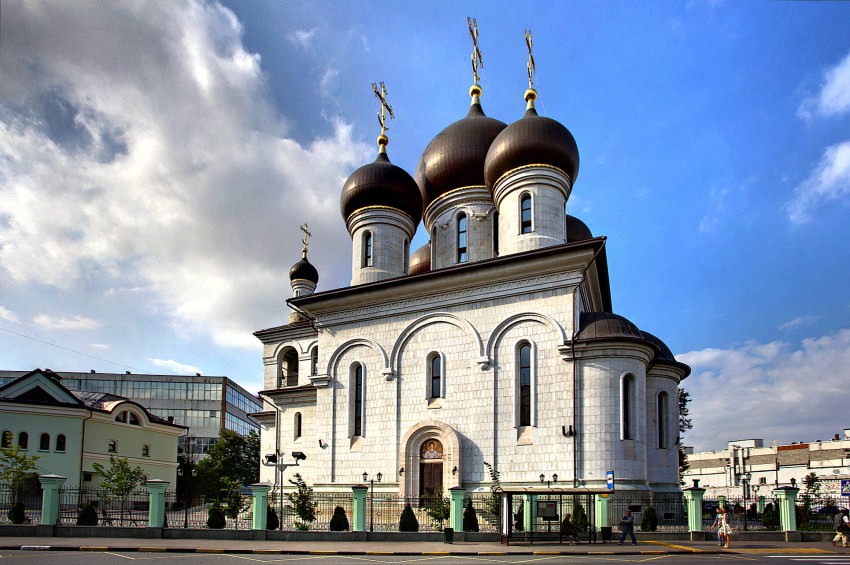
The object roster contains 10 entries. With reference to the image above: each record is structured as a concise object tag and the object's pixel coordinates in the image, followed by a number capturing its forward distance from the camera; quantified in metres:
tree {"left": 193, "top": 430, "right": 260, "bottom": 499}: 43.25
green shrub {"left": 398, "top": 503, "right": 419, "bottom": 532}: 18.95
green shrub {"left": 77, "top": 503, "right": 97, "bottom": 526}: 20.11
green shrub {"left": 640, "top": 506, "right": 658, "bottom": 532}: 18.78
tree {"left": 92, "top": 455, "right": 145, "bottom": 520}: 26.46
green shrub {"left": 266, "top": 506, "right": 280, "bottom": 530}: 19.69
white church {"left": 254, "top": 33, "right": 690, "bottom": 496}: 21.25
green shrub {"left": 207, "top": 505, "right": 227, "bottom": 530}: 19.62
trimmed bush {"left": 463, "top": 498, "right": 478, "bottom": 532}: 18.75
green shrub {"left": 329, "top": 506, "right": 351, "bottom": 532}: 19.45
